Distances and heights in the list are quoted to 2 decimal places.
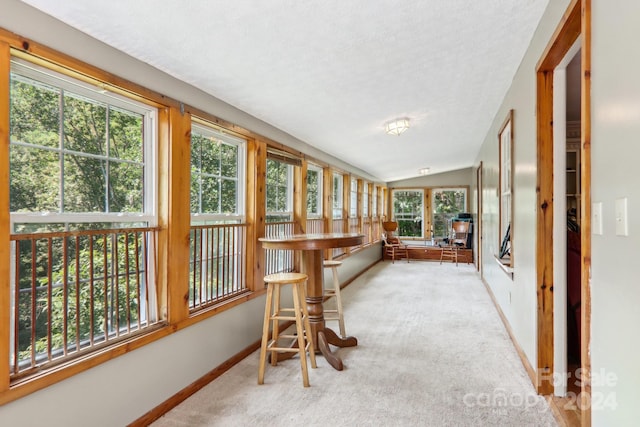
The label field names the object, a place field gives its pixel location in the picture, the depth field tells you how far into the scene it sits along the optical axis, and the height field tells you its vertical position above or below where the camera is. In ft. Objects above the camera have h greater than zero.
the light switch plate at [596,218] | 4.19 -0.09
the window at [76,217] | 5.05 -0.07
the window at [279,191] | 12.10 +0.73
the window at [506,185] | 10.45 +0.85
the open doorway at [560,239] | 7.13 -0.56
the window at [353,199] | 22.26 +0.80
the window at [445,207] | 32.14 +0.39
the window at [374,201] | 27.66 +0.84
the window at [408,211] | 33.09 +0.04
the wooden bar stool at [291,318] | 8.05 -2.55
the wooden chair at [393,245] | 29.25 -2.76
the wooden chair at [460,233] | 27.55 -1.70
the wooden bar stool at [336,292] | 10.81 -2.56
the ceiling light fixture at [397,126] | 12.91 +3.11
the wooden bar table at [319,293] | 8.89 -2.18
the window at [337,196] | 20.02 +0.89
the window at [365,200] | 25.13 +0.85
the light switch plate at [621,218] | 3.59 -0.07
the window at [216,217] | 8.50 -0.14
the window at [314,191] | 16.09 +0.94
